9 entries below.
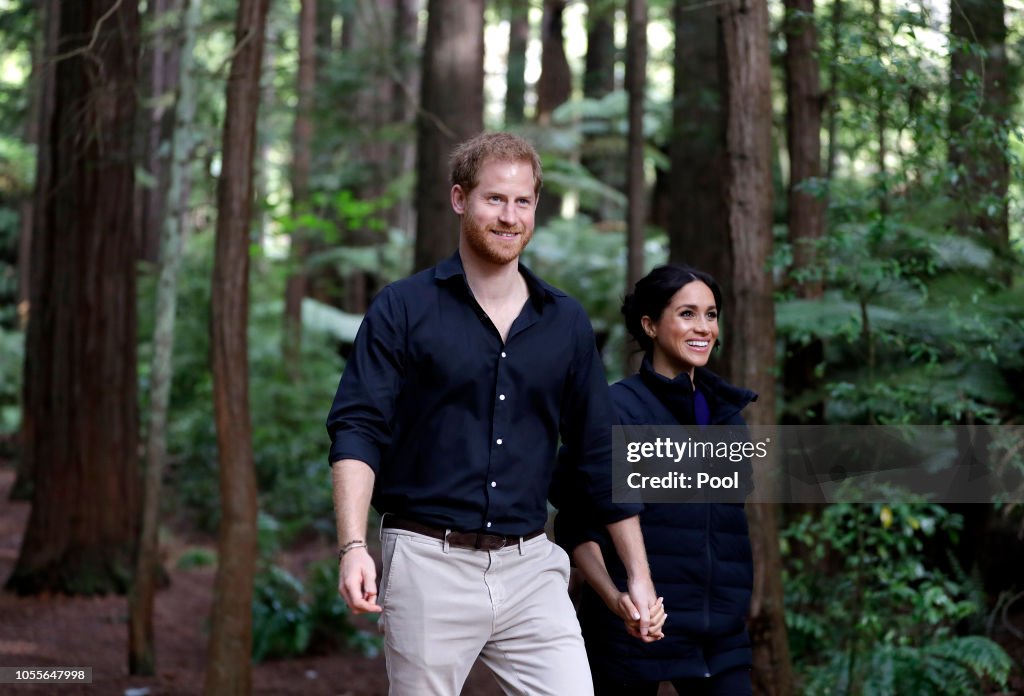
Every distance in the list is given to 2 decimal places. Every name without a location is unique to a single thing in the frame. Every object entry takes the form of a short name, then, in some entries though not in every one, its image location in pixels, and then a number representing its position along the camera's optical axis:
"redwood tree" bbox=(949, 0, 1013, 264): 6.01
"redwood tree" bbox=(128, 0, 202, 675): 8.09
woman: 4.12
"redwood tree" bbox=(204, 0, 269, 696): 6.76
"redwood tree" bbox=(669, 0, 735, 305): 11.83
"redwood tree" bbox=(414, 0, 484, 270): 11.05
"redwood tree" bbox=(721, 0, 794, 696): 5.96
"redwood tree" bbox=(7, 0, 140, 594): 10.75
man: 3.59
